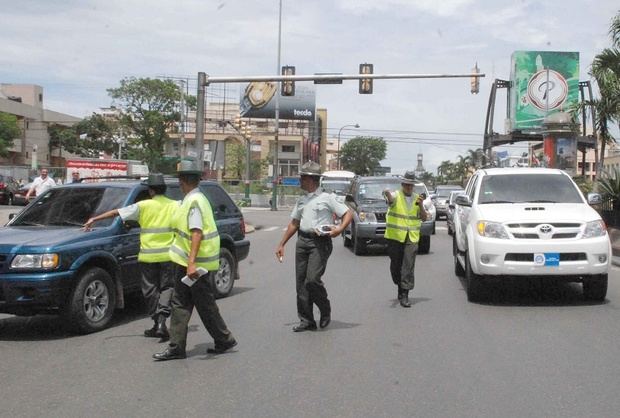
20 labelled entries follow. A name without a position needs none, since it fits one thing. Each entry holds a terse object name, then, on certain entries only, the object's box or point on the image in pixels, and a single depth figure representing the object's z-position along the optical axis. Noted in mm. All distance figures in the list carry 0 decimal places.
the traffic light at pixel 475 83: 24000
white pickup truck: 9000
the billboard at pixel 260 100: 76188
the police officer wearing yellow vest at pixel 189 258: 6465
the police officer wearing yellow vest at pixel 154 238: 7562
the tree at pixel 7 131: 61062
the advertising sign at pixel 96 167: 35375
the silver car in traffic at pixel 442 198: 30953
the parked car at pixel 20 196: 35219
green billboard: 52250
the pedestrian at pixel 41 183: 18188
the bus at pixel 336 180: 33162
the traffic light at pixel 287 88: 25186
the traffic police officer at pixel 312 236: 7652
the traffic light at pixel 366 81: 23834
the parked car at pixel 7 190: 37719
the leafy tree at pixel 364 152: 132875
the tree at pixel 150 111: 65875
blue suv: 7297
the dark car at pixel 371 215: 16359
